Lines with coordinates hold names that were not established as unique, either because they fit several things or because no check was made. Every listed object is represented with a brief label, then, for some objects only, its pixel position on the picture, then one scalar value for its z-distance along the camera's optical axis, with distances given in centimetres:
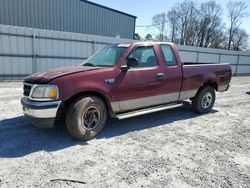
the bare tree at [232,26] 4781
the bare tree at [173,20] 4428
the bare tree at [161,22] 4425
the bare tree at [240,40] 4712
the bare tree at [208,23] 4434
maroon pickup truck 353
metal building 1331
